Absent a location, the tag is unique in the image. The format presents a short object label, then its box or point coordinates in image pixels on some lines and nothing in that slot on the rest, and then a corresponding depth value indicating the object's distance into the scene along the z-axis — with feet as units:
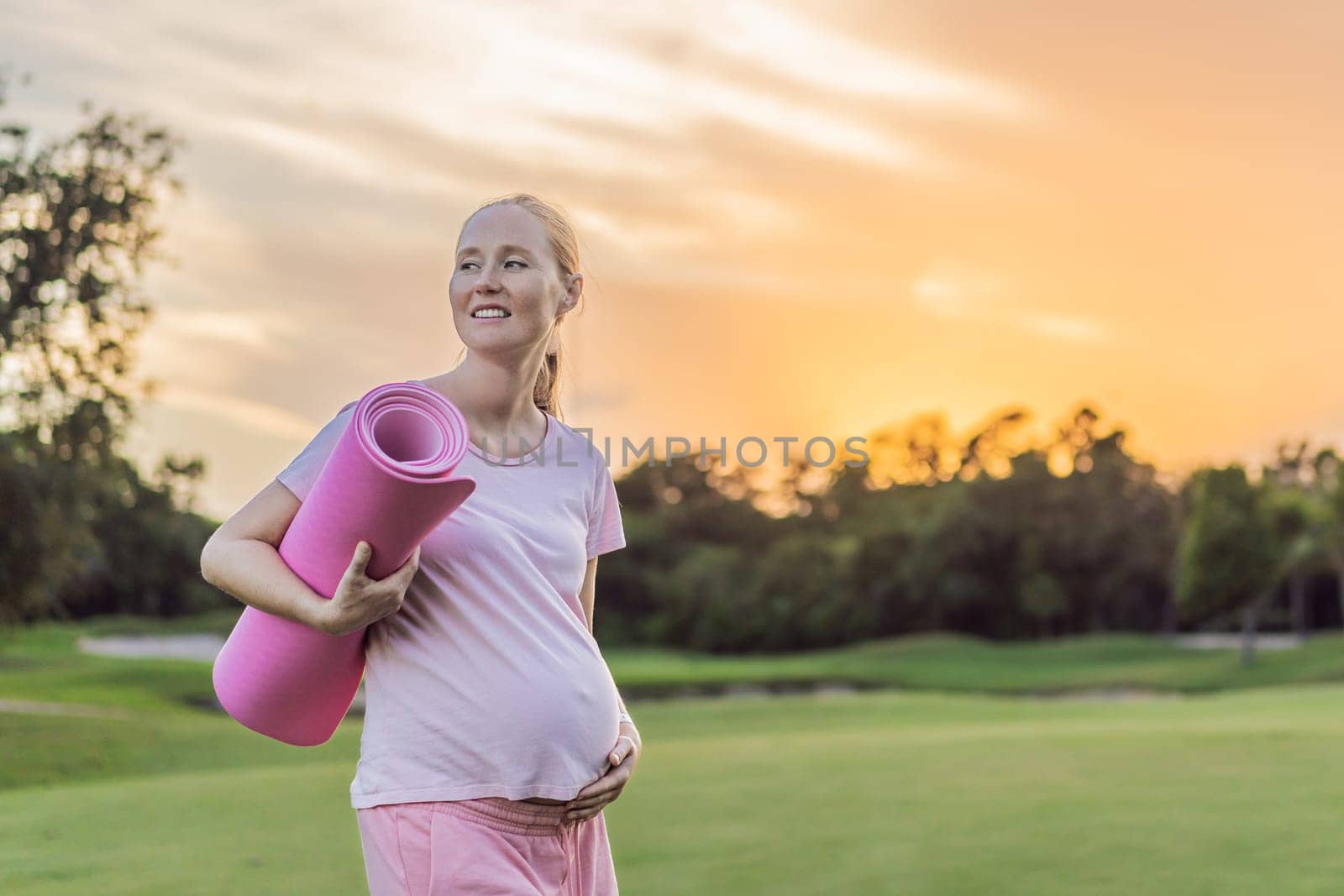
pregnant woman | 7.06
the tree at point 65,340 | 67.00
